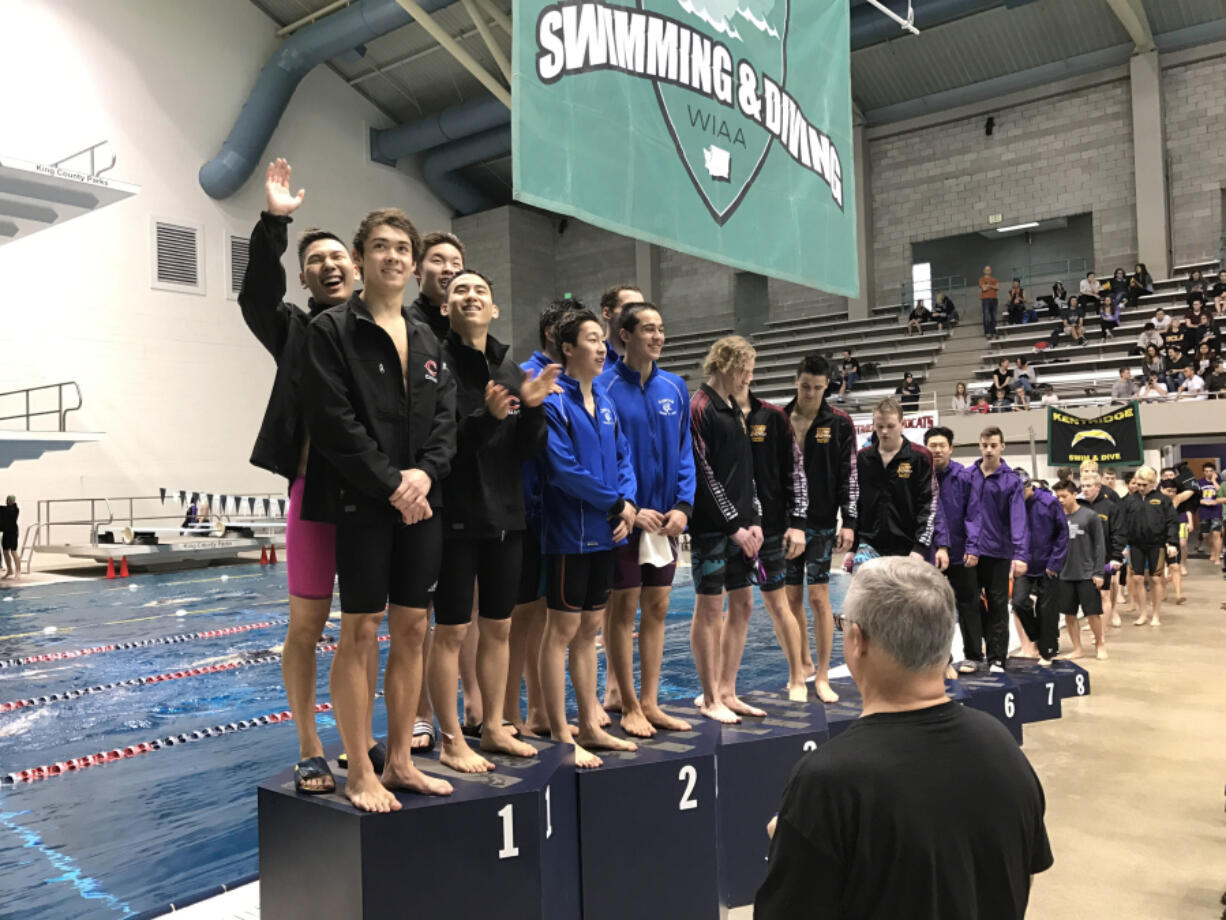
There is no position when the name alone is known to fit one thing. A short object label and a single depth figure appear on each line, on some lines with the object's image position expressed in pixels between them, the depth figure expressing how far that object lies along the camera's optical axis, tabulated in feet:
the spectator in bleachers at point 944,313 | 67.46
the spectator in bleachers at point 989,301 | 64.13
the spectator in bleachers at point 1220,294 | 52.95
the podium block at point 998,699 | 16.83
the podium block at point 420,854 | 7.86
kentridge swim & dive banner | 36.22
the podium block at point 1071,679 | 19.48
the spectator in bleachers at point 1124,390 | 49.55
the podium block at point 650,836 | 9.71
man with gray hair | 4.25
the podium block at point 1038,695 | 18.17
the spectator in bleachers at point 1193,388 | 46.93
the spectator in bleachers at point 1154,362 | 50.67
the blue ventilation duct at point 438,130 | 68.95
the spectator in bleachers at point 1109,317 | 57.41
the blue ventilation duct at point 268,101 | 62.95
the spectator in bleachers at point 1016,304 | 65.16
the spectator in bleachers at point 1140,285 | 58.65
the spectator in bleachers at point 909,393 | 55.36
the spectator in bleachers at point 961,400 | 54.29
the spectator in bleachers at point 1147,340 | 53.21
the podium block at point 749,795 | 11.14
